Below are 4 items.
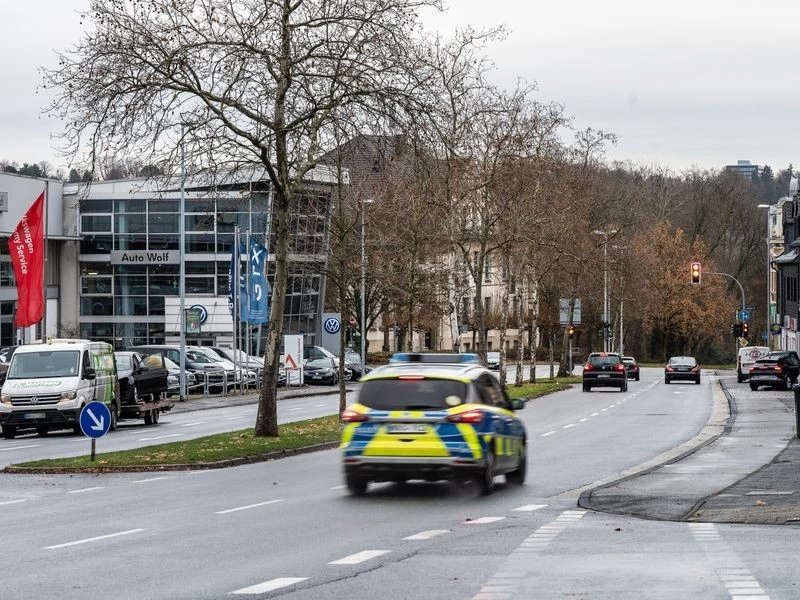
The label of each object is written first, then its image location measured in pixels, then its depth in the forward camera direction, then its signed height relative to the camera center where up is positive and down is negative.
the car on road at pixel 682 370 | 73.44 -2.29
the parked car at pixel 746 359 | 73.88 -1.78
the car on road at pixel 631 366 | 80.00 -2.29
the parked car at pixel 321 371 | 69.12 -2.13
